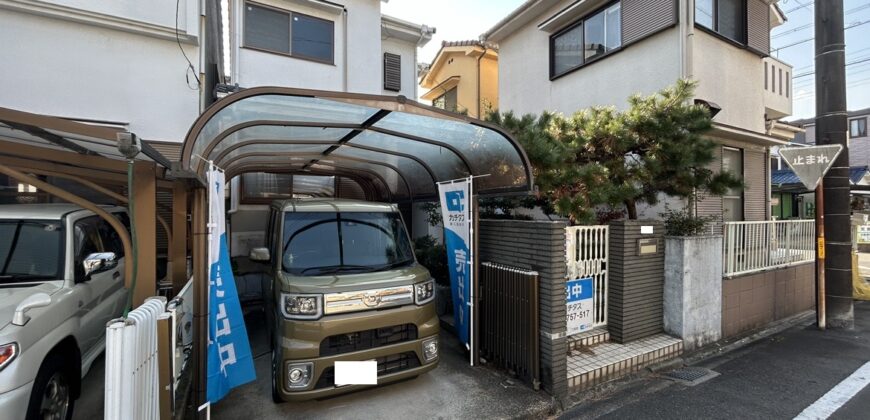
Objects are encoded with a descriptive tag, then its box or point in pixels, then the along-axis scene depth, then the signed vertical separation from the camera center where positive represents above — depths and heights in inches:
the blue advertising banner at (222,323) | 126.4 -39.1
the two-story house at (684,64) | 258.4 +115.6
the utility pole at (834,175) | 245.9 +22.6
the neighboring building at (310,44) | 311.7 +152.5
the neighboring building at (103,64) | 228.5 +98.1
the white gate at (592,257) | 183.9 -23.8
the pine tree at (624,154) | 185.2 +30.0
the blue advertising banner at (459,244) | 179.0 -16.4
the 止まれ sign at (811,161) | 234.6 +31.2
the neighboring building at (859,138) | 815.1 +157.6
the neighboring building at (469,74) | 517.3 +199.4
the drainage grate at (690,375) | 171.7 -78.9
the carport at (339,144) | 123.2 +33.1
